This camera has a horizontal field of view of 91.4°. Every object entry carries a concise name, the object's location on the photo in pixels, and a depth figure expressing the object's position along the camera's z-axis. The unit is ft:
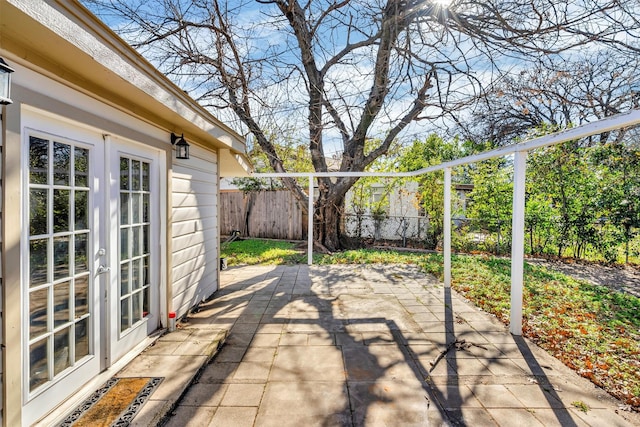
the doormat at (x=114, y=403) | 6.12
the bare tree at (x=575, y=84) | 18.17
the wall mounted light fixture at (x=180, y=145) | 10.88
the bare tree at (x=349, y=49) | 16.85
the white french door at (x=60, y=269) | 5.82
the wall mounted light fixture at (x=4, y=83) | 4.23
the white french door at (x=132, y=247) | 8.07
